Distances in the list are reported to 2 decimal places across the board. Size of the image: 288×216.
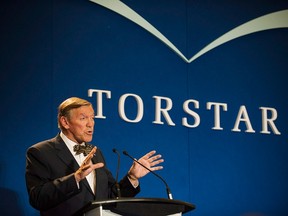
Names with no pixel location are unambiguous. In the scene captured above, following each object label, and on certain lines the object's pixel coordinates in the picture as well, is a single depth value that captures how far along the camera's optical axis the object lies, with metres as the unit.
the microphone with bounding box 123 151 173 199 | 5.48
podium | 4.50
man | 5.04
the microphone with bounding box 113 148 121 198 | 5.25
